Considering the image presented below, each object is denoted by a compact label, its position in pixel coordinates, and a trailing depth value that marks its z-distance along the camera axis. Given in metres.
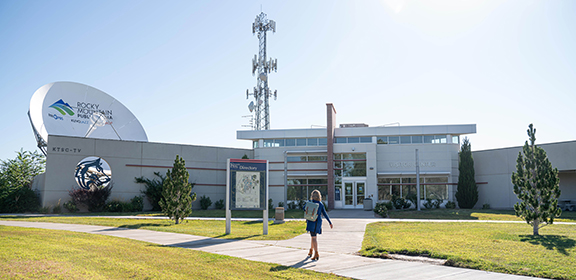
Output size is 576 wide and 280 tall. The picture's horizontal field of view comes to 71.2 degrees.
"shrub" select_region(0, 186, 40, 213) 25.78
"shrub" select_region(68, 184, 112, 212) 26.52
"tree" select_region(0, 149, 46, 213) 25.81
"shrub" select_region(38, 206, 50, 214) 25.62
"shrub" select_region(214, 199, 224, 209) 32.72
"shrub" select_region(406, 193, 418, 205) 31.57
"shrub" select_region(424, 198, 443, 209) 31.62
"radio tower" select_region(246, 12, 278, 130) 40.88
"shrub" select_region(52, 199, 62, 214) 26.02
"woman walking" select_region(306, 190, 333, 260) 9.14
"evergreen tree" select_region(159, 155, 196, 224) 19.23
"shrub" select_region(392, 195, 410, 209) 30.23
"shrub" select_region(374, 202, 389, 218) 23.06
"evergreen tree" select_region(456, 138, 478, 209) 30.48
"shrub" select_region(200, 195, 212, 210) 31.78
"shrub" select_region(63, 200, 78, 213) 26.11
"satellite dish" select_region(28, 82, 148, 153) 27.22
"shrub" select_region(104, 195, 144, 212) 27.22
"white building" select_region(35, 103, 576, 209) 29.80
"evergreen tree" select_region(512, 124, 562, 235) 13.63
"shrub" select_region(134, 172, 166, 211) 29.33
